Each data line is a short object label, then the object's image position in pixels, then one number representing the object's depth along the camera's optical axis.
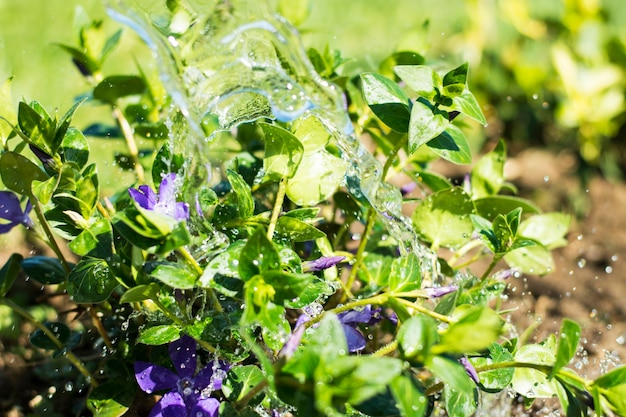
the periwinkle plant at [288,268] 0.70
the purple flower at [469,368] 0.75
